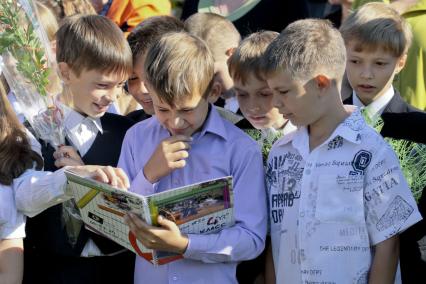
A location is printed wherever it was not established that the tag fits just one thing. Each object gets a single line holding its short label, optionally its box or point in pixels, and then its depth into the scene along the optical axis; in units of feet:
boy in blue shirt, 10.54
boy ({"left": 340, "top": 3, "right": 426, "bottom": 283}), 13.00
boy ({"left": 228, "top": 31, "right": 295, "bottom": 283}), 11.83
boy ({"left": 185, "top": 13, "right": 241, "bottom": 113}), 14.78
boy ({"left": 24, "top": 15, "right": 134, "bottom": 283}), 11.94
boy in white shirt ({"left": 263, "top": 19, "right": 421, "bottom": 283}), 10.20
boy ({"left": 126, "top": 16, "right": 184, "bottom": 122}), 13.29
